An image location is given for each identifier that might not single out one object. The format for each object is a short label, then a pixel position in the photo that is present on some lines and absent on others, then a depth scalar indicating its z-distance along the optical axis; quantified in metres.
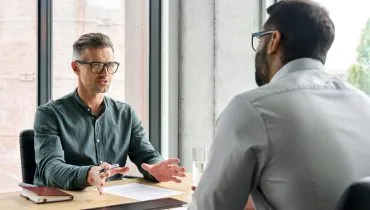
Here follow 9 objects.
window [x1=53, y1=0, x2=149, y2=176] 4.09
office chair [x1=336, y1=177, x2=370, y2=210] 1.61
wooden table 2.37
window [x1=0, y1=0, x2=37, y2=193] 3.93
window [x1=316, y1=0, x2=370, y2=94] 3.20
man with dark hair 1.83
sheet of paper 2.50
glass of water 2.56
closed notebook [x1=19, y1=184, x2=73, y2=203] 2.41
